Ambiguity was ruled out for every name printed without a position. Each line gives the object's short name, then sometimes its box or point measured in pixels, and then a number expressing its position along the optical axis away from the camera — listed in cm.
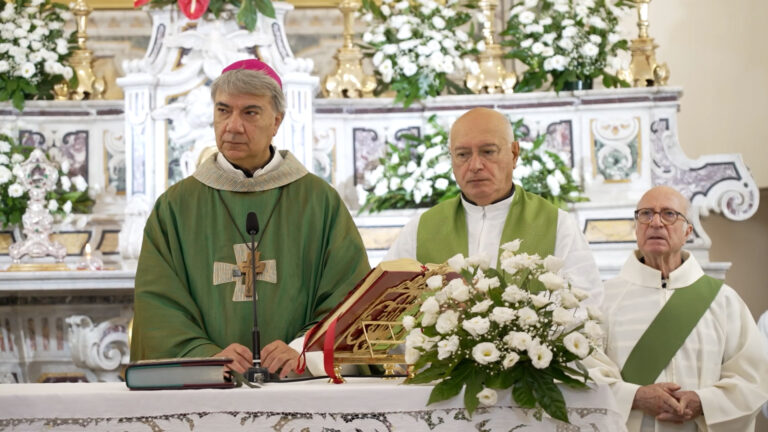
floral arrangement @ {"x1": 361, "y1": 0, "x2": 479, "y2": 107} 725
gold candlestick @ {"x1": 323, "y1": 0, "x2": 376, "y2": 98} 740
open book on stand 323
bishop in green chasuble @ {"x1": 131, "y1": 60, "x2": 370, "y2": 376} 398
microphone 342
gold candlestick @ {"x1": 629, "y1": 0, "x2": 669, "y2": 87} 728
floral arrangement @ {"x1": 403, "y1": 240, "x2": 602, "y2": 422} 302
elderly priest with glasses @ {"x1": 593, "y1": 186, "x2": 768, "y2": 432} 438
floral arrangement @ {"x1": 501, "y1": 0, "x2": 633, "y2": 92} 723
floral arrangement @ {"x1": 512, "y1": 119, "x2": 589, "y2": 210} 682
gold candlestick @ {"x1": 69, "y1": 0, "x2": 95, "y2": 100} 756
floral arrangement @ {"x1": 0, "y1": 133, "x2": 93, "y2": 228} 700
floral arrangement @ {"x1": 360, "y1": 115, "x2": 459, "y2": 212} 689
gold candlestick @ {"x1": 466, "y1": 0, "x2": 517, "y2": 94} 739
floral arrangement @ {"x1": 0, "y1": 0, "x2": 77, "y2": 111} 734
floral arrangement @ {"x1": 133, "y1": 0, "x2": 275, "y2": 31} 700
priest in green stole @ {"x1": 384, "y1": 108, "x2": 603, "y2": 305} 443
